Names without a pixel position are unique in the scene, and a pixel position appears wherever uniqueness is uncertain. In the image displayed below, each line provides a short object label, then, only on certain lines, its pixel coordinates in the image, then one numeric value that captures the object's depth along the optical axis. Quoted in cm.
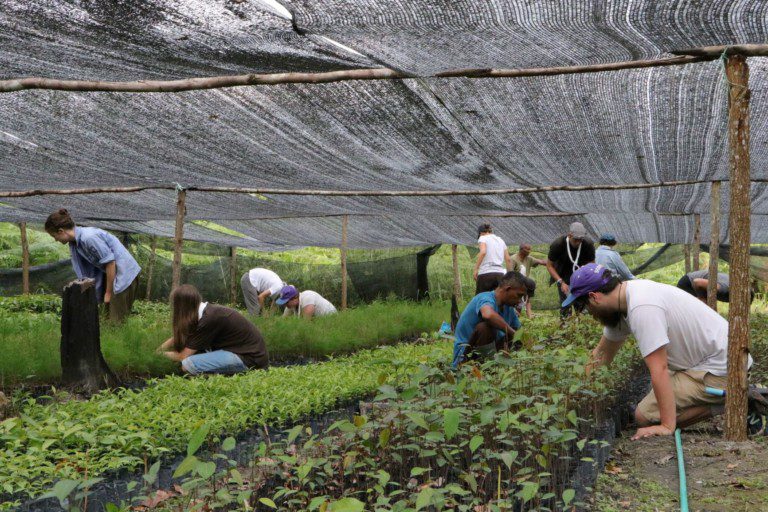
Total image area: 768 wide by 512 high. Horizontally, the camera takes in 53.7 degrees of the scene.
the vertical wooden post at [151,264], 1377
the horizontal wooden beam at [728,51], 368
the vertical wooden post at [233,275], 1335
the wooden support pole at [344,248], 1057
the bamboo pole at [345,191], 714
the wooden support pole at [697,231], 1002
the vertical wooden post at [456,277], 1314
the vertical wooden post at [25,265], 1162
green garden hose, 284
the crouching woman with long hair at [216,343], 573
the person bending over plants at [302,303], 916
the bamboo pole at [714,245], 669
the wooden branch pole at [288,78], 395
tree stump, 527
